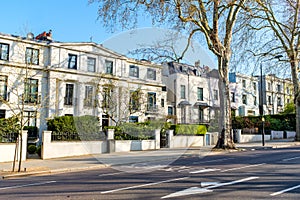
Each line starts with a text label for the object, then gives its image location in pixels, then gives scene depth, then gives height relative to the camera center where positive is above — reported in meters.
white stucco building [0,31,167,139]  27.45 +4.21
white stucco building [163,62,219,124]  39.19 +3.97
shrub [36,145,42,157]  17.07 -1.76
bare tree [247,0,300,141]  27.22 +8.32
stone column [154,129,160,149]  22.31 -1.38
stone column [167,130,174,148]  23.30 -1.39
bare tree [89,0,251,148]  19.64 +5.73
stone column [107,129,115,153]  19.70 -1.45
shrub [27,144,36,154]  17.70 -1.73
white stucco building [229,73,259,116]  49.09 +4.73
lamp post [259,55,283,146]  49.65 +1.88
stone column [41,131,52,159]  16.53 -1.33
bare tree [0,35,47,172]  26.67 +4.75
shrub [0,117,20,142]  15.24 -0.53
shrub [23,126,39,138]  23.63 -0.82
